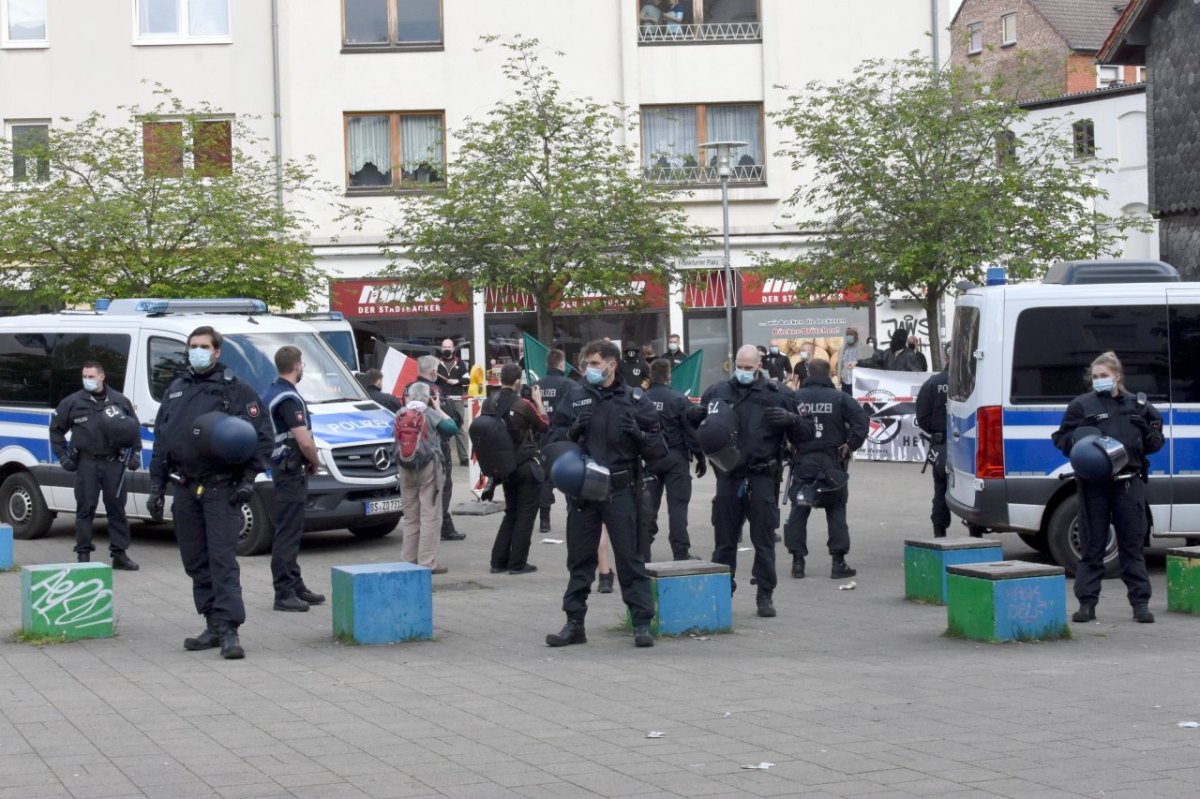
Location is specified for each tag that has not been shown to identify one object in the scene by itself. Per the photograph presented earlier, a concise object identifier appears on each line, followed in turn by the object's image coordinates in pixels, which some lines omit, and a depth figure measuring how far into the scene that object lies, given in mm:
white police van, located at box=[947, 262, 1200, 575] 13336
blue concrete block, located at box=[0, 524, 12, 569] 14781
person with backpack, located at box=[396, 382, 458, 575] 13758
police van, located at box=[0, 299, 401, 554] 16062
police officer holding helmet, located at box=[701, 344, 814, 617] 11703
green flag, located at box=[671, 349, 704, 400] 26875
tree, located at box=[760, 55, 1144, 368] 26312
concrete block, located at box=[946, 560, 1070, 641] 10438
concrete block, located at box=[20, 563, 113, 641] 10875
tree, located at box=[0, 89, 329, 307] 26016
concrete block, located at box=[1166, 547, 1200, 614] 11648
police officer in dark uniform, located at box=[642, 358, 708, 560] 14164
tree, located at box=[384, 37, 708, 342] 28078
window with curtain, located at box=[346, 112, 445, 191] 34781
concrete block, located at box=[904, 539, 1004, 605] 12305
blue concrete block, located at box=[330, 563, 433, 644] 10617
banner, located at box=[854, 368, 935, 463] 26203
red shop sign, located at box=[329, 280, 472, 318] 33656
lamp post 27688
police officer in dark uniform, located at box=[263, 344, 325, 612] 12211
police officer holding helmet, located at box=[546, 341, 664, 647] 10242
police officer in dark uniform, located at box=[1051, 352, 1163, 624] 11195
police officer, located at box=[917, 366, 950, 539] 15477
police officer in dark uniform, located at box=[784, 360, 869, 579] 13875
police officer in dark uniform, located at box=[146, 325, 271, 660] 10047
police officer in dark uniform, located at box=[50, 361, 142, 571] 14688
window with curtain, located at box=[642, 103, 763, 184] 35031
